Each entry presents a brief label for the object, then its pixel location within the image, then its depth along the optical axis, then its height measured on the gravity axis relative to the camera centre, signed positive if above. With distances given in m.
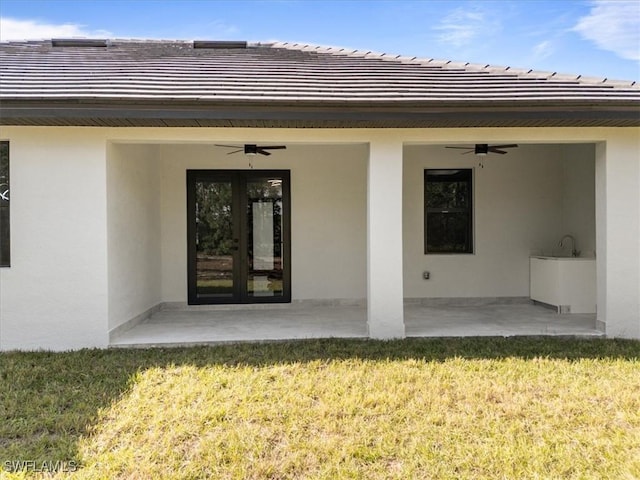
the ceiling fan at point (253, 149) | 7.61 +1.55
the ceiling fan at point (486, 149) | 7.82 +1.51
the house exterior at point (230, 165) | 5.73 +1.15
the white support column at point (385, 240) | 6.30 -0.12
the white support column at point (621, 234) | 6.39 -0.05
